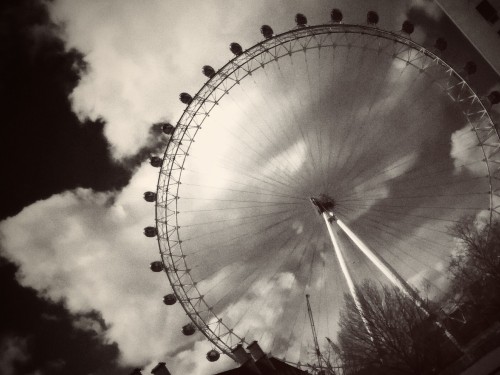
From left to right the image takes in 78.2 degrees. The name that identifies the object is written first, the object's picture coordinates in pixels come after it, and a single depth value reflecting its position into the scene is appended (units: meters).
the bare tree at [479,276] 31.52
